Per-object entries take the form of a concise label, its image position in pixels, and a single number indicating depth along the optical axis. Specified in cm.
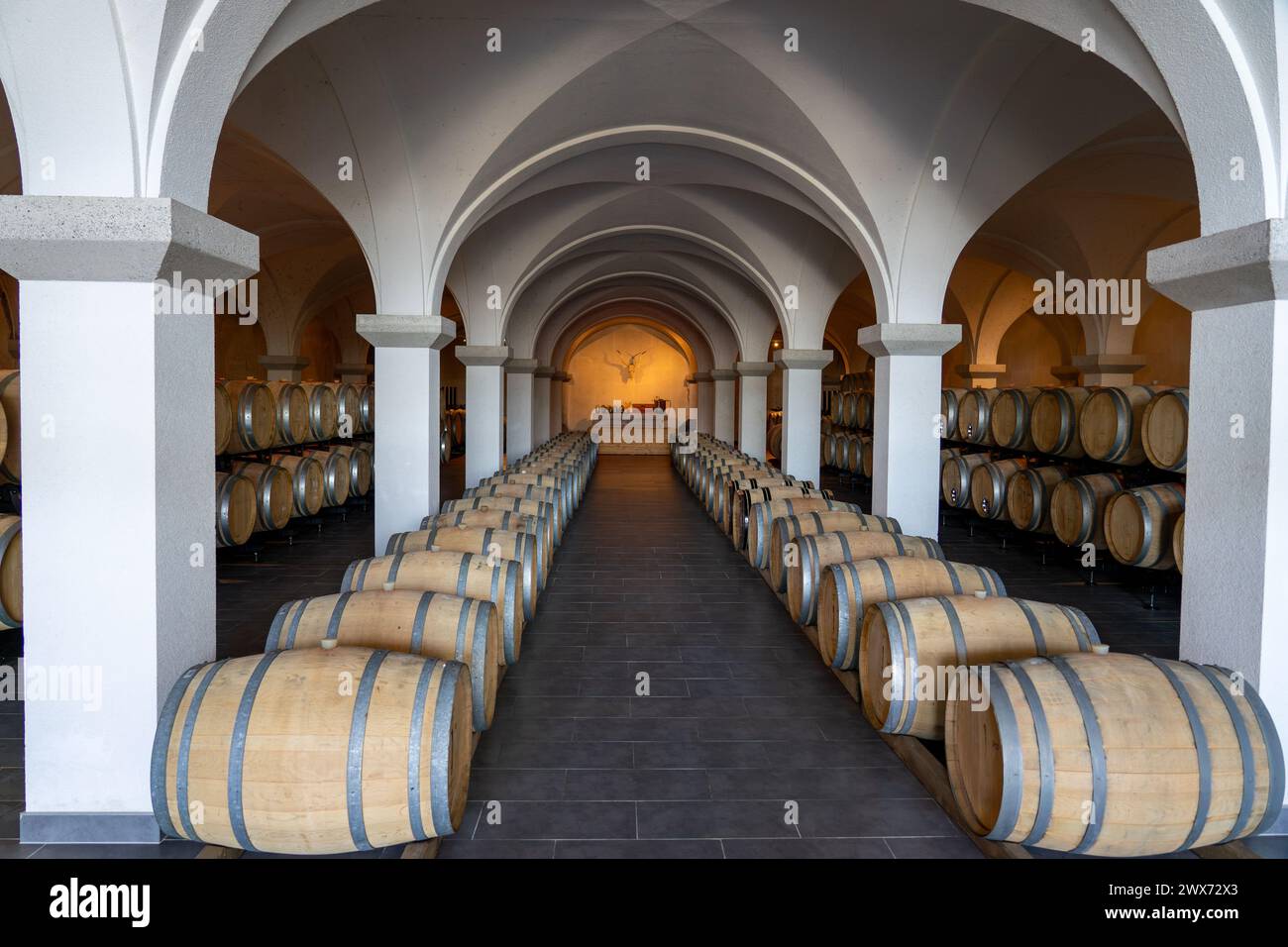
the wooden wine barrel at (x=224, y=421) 989
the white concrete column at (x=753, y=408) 1841
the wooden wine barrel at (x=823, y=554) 645
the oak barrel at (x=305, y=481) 1163
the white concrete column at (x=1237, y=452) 377
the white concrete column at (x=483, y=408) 1383
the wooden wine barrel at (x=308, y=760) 305
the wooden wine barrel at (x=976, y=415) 1302
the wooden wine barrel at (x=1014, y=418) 1159
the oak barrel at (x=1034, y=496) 1051
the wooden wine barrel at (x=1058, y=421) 1041
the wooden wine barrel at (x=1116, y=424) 916
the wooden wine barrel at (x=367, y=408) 1548
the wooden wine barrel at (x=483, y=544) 617
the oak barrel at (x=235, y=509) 925
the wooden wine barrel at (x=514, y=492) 941
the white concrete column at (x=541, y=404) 2411
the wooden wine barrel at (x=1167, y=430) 802
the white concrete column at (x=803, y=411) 1451
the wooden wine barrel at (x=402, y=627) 433
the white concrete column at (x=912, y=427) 901
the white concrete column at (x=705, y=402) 2831
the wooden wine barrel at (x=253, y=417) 1062
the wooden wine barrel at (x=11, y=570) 581
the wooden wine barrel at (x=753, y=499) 944
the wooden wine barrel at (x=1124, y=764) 310
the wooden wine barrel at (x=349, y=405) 1407
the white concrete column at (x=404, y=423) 883
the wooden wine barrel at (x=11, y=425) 656
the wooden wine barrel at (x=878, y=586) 536
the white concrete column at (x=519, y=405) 1859
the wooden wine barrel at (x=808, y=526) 740
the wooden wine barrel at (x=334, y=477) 1266
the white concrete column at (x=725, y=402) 2478
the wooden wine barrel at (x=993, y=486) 1148
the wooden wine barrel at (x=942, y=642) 439
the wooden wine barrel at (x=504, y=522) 716
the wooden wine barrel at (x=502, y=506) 831
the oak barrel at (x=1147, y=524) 795
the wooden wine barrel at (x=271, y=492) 1036
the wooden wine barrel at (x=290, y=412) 1183
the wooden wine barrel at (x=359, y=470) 1395
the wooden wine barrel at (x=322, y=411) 1291
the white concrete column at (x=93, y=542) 354
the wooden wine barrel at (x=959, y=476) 1240
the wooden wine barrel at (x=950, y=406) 1394
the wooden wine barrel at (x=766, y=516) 842
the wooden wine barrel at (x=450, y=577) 518
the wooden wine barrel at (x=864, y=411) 1844
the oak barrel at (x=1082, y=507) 931
